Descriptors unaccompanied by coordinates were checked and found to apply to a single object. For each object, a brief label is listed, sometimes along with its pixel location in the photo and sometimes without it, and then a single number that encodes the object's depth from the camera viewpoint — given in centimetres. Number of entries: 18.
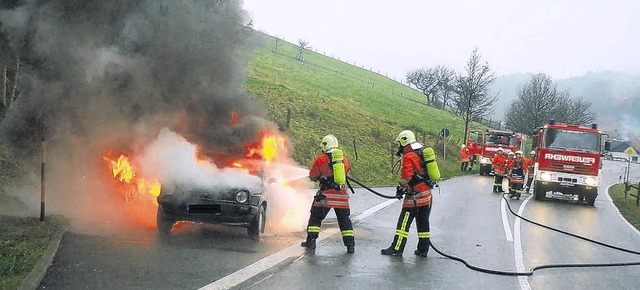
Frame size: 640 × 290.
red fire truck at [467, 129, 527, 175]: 3572
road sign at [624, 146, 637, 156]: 3334
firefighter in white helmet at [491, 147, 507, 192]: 2255
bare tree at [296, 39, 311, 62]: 6956
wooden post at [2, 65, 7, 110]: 1408
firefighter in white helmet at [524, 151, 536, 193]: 2362
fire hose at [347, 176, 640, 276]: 785
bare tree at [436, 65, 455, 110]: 7562
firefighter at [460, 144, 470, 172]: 3806
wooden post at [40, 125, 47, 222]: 949
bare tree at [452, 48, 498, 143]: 4788
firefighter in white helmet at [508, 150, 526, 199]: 2070
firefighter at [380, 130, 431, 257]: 868
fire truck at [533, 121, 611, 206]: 2017
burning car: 892
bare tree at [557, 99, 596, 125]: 6119
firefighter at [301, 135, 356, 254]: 871
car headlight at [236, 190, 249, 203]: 904
